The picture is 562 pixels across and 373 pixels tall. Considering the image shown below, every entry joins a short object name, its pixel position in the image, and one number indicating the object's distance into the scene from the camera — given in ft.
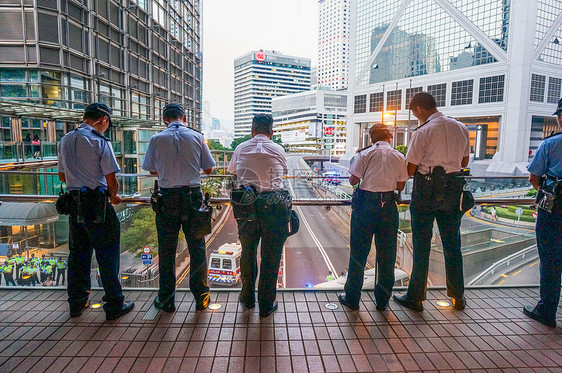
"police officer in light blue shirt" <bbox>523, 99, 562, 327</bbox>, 8.34
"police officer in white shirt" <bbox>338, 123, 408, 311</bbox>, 8.77
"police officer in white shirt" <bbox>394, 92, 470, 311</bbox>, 8.71
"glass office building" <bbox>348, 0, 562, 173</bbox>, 123.85
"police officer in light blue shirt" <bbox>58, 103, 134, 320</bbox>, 8.13
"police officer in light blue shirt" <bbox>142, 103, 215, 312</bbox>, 8.46
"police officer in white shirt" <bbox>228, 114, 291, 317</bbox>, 8.43
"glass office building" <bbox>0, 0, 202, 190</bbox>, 49.62
